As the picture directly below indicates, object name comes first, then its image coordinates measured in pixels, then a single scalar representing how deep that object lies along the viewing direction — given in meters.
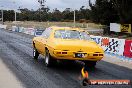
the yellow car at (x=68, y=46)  12.58
